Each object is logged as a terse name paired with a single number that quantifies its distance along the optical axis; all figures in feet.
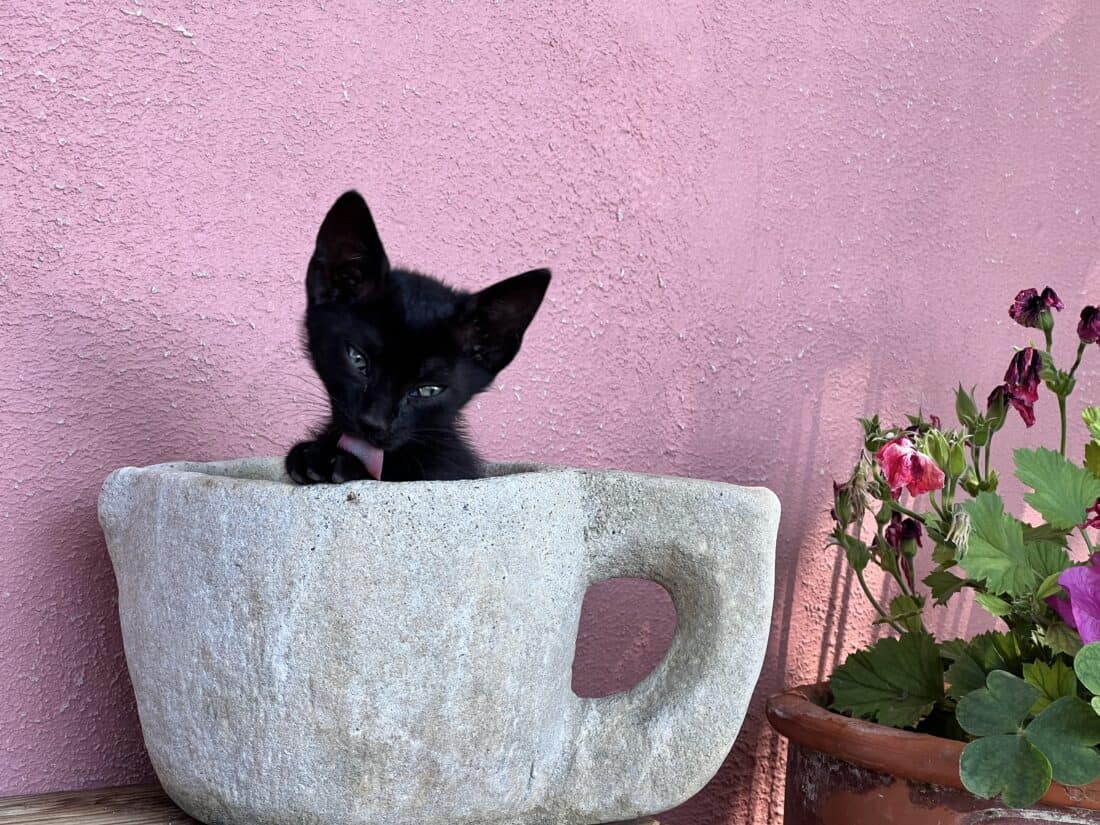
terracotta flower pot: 3.20
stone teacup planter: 2.46
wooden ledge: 2.88
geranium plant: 3.00
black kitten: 2.94
